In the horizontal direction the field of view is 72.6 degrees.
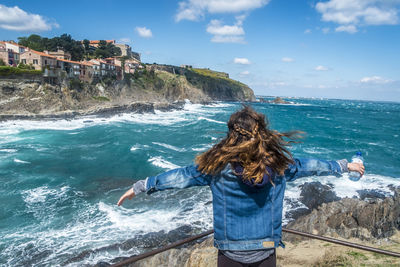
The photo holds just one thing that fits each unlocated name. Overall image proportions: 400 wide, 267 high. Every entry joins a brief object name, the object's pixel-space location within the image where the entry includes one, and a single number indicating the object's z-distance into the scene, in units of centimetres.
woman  190
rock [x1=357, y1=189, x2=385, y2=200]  1791
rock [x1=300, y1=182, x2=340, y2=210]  1711
